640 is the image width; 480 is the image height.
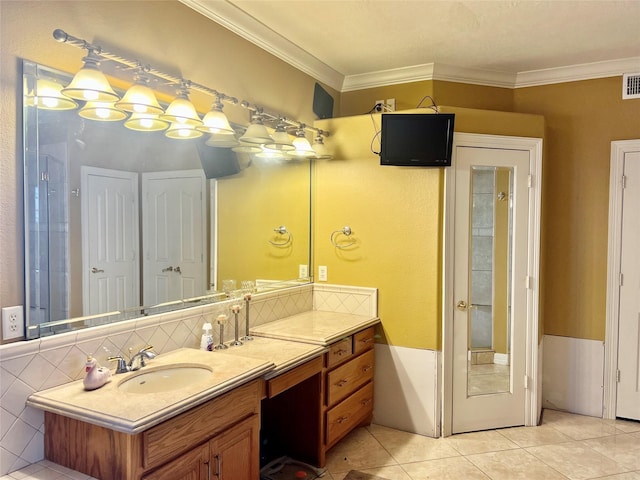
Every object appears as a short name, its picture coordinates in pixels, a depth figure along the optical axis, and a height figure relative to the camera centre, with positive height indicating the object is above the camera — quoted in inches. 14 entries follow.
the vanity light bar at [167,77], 71.1 +28.2
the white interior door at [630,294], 136.3 -19.2
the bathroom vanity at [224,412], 62.8 -30.4
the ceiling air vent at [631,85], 135.2 +42.8
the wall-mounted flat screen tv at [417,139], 122.8 +24.0
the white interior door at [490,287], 128.3 -16.6
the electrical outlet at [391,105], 146.4 +39.1
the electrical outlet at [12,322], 66.0 -14.3
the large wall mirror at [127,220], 70.6 +1.1
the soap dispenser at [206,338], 96.0 -23.6
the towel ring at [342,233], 137.3 -2.0
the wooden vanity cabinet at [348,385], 110.7 -41.0
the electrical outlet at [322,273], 141.6 -14.1
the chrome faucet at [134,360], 77.7 -23.3
